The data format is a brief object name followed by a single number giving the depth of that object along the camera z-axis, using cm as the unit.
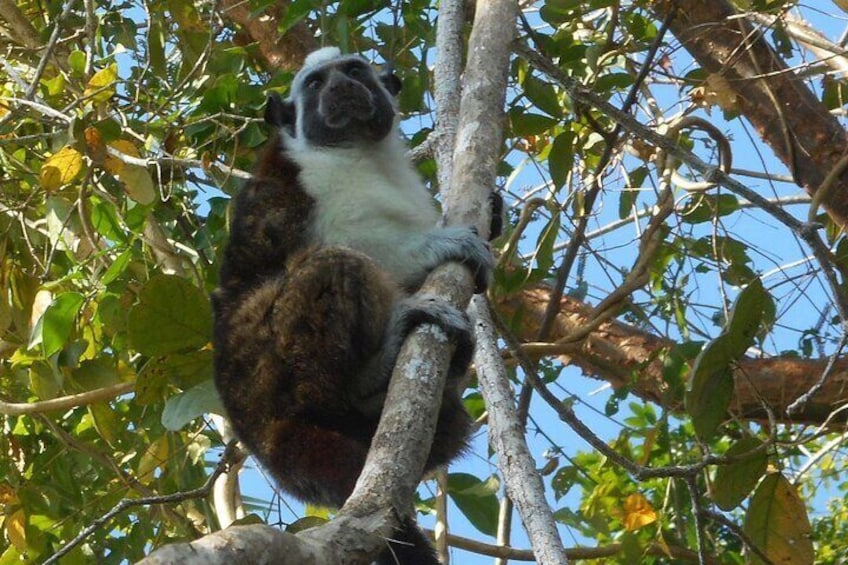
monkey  881
